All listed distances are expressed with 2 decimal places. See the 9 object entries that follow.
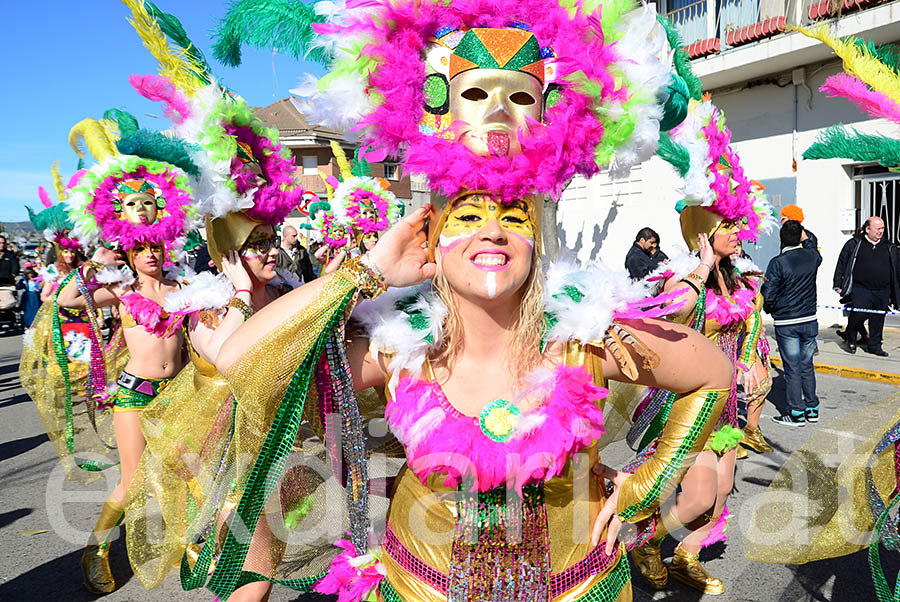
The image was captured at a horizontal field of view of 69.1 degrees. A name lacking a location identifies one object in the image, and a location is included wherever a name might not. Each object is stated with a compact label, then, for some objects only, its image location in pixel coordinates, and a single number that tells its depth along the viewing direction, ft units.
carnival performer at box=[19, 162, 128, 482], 13.91
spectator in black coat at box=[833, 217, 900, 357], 27.89
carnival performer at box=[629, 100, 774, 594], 10.77
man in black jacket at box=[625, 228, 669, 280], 30.25
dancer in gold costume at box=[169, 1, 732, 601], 5.65
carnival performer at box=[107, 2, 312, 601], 9.06
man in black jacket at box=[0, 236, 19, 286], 40.98
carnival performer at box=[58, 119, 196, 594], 11.92
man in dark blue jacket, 20.26
